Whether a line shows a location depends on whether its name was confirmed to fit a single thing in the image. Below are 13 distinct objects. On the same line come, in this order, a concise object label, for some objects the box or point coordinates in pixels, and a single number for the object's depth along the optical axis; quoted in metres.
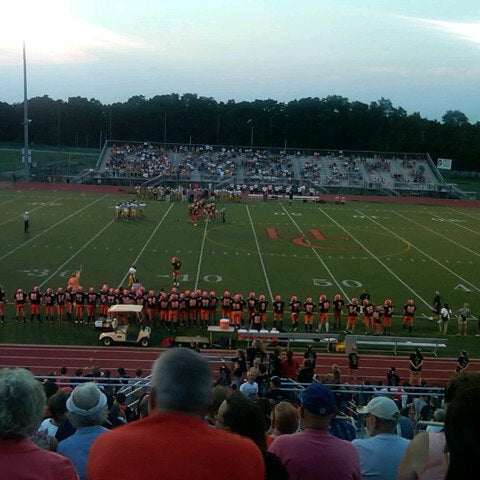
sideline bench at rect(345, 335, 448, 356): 16.47
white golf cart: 16.28
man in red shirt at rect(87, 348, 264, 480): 2.13
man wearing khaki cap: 3.71
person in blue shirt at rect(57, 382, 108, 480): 3.54
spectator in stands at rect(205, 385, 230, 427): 4.63
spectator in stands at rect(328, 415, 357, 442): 5.34
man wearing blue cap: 3.25
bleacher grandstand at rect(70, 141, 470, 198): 56.78
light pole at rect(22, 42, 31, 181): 51.12
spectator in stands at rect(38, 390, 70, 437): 4.85
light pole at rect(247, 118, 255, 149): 91.26
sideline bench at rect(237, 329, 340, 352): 16.12
